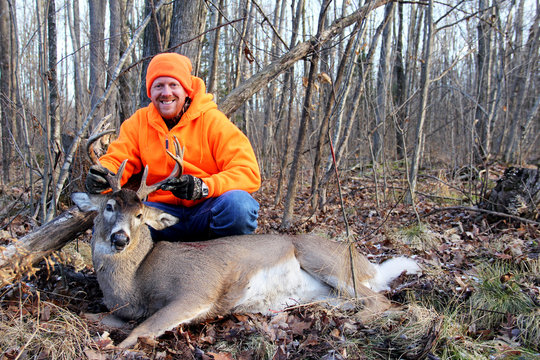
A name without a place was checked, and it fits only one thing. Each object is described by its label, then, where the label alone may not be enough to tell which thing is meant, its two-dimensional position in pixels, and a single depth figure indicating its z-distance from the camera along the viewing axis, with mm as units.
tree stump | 4969
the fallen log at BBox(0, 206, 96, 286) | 3193
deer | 2998
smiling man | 3551
